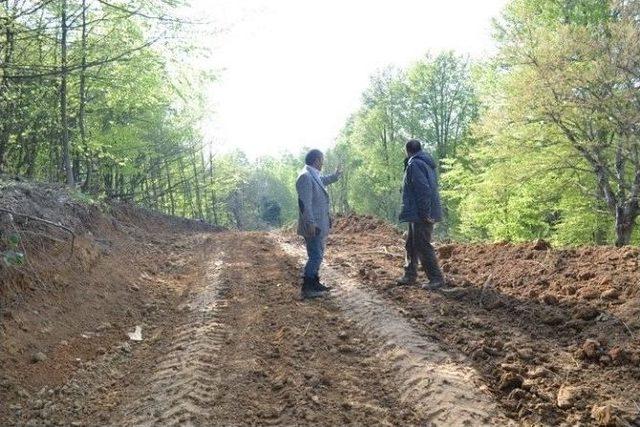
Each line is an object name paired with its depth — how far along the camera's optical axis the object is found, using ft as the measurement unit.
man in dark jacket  21.44
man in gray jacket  20.76
